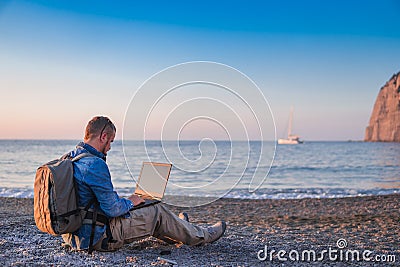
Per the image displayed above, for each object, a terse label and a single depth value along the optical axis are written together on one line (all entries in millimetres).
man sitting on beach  4207
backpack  4172
